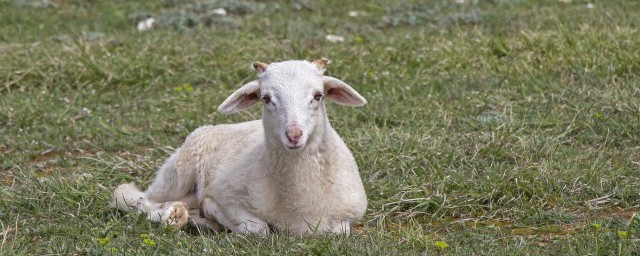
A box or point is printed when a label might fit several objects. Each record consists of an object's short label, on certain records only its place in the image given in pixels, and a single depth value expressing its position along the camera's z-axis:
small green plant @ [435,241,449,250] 11.00
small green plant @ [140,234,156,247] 11.38
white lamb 11.59
